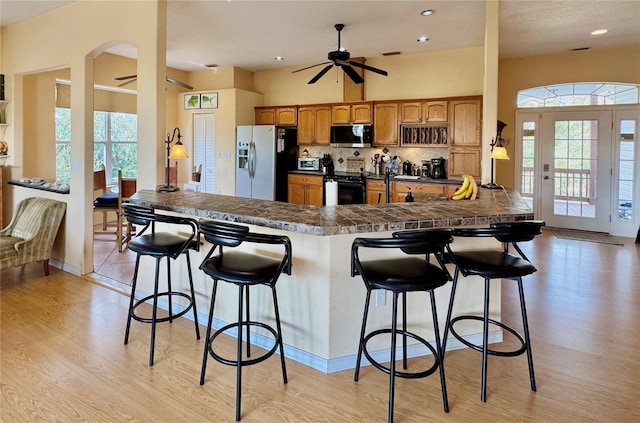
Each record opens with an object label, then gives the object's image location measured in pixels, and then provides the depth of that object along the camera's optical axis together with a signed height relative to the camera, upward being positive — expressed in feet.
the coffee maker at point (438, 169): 22.11 +1.02
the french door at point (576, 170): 22.38 +1.10
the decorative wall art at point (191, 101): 26.99 +5.40
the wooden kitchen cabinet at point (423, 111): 21.53 +3.99
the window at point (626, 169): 21.75 +1.12
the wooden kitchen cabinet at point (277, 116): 26.08 +4.46
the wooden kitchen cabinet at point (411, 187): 21.04 +0.01
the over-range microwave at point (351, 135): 23.49 +2.93
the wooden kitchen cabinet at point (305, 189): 24.71 -0.12
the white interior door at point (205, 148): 27.22 +2.47
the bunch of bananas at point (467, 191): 11.29 -0.06
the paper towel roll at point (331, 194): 9.40 -0.15
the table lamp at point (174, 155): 12.19 +0.87
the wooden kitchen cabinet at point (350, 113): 23.62 +4.19
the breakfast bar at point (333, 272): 8.02 -1.66
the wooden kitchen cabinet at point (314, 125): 24.88 +3.69
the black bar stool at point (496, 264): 7.46 -1.35
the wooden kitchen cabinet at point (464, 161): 20.81 +1.38
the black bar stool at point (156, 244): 8.82 -1.24
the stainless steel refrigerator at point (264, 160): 24.88 +1.60
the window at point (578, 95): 21.65 +5.06
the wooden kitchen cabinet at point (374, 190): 22.46 -0.11
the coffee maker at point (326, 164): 25.35 +1.40
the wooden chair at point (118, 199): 18.42 -0.64
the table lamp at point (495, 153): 12.41 +1.06
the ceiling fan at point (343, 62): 16.37 +4.94
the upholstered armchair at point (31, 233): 13.57 -1.67
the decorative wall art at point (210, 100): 26.50 +5.36
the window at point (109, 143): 22.13 +2.34
